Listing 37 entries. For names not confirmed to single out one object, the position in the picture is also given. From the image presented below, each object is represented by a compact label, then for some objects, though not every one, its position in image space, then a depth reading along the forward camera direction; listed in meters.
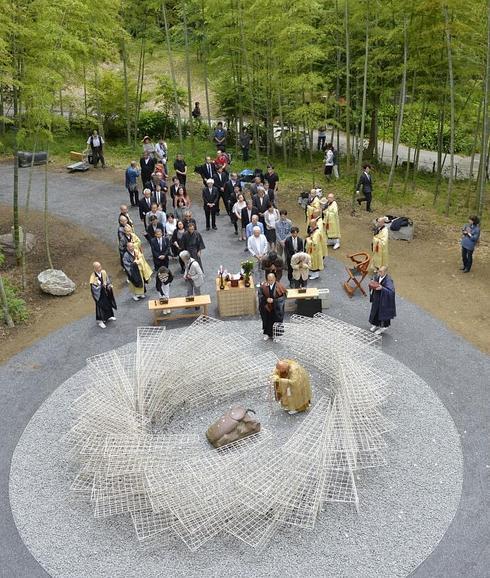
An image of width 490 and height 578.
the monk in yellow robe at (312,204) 12.57
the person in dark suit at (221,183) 14.32
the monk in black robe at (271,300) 9.22
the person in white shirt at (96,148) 18.42
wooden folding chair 10.88
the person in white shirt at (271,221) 12.31
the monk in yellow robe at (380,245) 10.98
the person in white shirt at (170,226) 12.30
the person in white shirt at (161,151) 17.06
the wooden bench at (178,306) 10.10
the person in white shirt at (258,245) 11.29
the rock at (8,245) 12.96
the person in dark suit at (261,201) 12.98
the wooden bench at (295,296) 10.23
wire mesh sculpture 6.10
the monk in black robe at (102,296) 9.85
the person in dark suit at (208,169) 14.26
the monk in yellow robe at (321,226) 11.45
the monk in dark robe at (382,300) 9.25
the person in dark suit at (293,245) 10.90
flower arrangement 10.28
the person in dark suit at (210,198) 13.48
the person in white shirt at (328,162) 17.16
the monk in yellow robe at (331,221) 12.48
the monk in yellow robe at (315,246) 11.31
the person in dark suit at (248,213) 12.87
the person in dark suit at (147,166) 15.42
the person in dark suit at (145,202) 13.01
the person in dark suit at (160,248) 11.18
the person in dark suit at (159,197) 13.52
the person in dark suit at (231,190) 14.06
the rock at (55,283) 11.31
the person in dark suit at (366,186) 14.38
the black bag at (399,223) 13.33
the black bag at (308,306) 10.10
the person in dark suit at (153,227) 11.41
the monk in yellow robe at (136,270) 10.60
